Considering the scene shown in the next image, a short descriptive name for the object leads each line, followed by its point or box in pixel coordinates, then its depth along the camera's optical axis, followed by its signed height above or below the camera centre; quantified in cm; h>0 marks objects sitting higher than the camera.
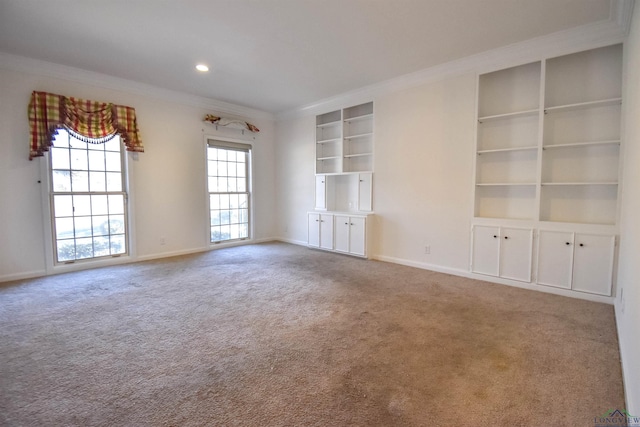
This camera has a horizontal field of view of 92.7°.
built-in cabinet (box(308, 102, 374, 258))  523 +37
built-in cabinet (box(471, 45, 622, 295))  324 +42
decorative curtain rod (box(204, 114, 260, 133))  571 +146
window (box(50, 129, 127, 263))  430 -2
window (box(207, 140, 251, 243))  599 +15
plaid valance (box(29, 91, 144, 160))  399 +107
